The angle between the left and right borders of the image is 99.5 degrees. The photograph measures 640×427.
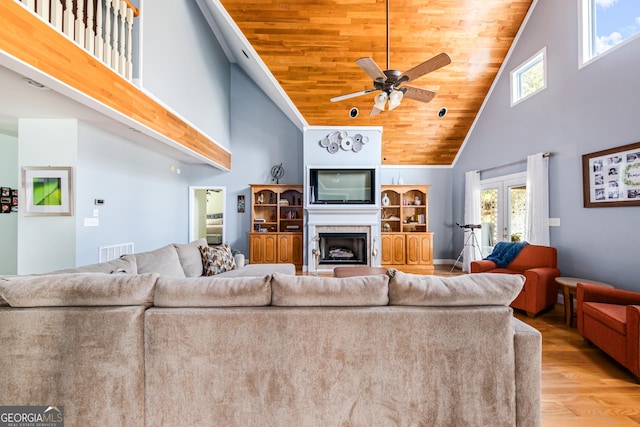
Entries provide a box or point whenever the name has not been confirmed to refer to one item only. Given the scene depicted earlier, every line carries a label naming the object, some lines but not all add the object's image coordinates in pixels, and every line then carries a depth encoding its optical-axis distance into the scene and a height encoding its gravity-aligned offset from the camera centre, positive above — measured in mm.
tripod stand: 5399 -535
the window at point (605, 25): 2912 +2203
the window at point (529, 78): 4059 +2235
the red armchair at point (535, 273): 3217 -746
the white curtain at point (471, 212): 5582 +90
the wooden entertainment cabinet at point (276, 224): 6012 -169
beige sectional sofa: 1323 -715
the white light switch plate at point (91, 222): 3389 -53
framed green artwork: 3229 +323
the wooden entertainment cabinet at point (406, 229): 5992 -296
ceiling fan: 2598 +1441
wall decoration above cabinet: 5797 +1611
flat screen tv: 5777 +663
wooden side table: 2916 -816
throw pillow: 3348 -541
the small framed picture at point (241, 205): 6531 +296
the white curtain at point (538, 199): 3893 +246
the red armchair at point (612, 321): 2008 -868
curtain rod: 3865 +913
